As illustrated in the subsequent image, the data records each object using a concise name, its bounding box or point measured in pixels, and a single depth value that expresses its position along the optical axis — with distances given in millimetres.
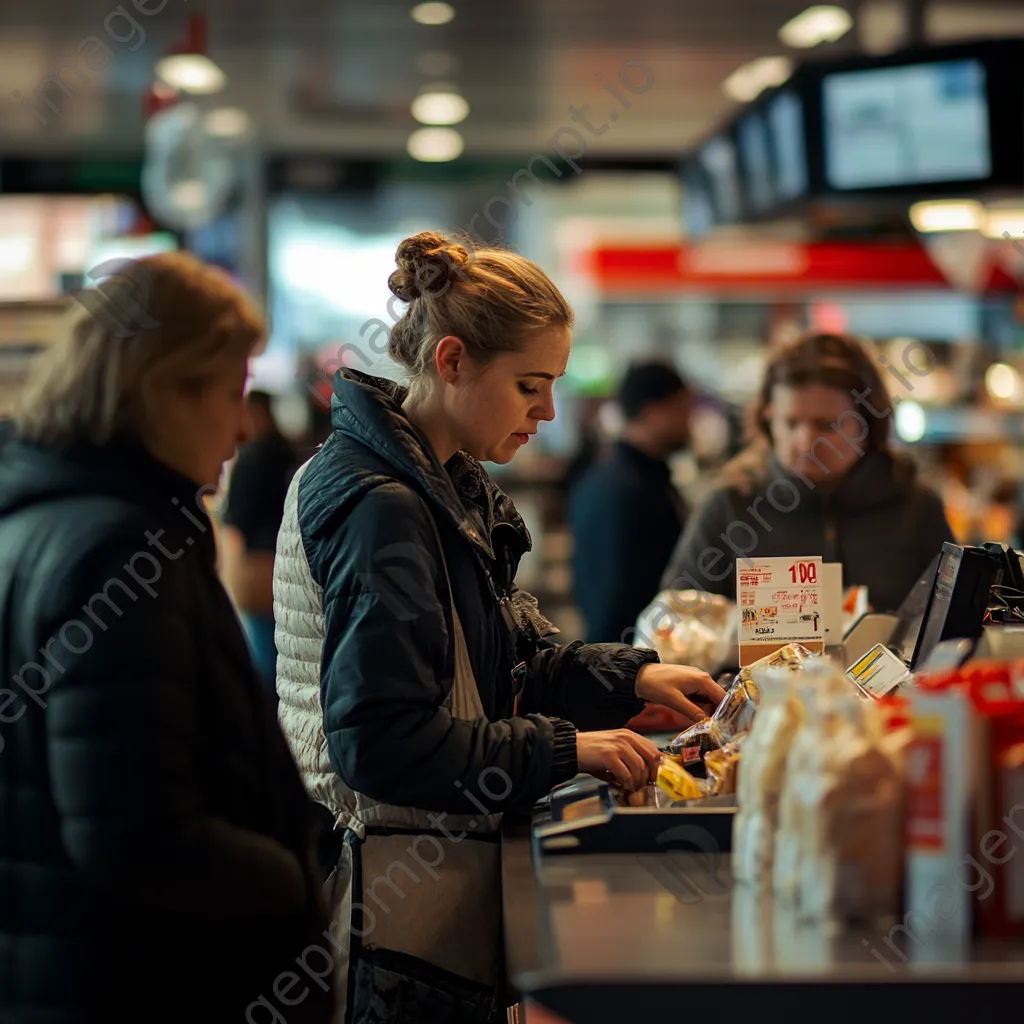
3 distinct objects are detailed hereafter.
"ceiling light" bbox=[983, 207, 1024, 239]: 8562
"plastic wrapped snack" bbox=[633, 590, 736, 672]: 3102
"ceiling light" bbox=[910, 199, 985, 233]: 7180
